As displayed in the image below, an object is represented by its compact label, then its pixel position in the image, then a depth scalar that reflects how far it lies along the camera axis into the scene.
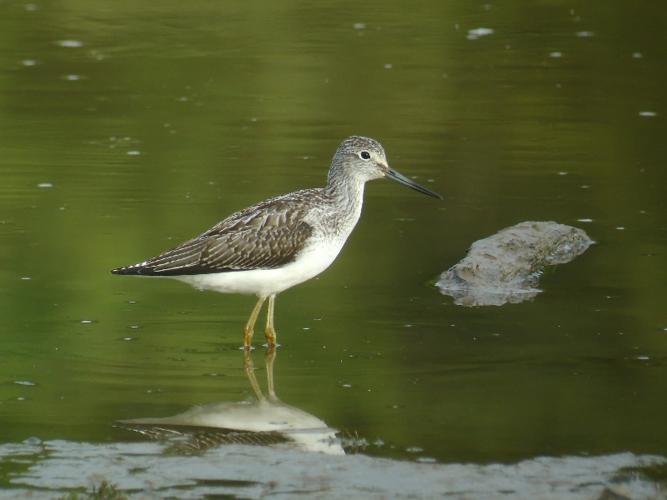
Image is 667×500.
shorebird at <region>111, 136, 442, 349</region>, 17.97
